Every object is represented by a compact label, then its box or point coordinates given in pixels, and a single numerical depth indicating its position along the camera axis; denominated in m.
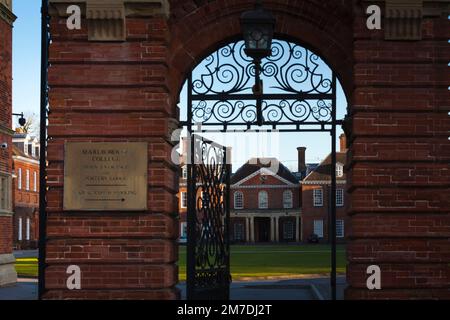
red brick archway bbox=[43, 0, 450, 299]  8.78
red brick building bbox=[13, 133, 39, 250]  55.78
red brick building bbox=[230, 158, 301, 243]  77.12
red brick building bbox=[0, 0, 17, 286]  20.39
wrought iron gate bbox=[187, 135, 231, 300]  10.09
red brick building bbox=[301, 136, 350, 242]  72.06
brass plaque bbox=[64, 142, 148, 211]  8.90
